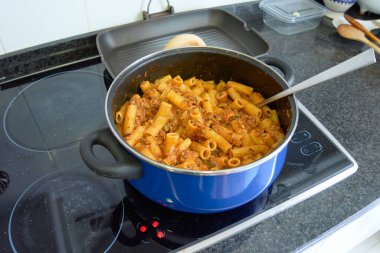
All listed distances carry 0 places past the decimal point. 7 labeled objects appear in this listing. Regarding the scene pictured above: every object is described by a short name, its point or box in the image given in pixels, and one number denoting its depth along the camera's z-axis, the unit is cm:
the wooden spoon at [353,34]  95
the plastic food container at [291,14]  104
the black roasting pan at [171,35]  89
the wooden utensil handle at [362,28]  96
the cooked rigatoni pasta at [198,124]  58
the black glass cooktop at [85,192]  53
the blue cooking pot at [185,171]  46
